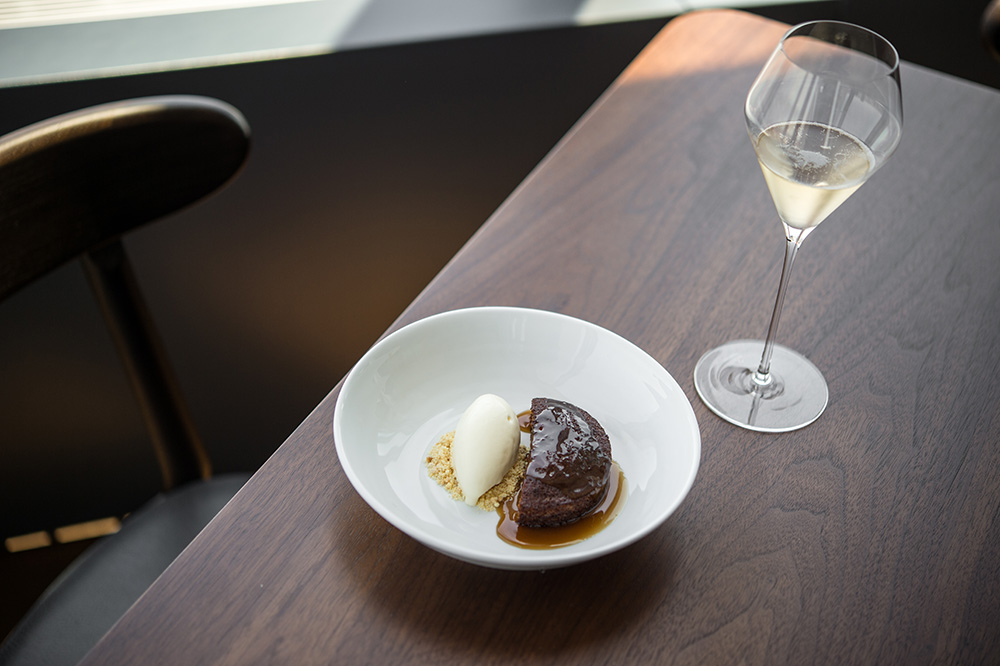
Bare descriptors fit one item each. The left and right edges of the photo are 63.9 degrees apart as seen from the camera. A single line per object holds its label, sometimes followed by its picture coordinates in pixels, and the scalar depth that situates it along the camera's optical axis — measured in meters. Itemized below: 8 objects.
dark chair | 0.76
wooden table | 0.49
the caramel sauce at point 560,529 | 0.52
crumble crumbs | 0.55
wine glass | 0.55
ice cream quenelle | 0.55
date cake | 0.52
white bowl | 0.52
